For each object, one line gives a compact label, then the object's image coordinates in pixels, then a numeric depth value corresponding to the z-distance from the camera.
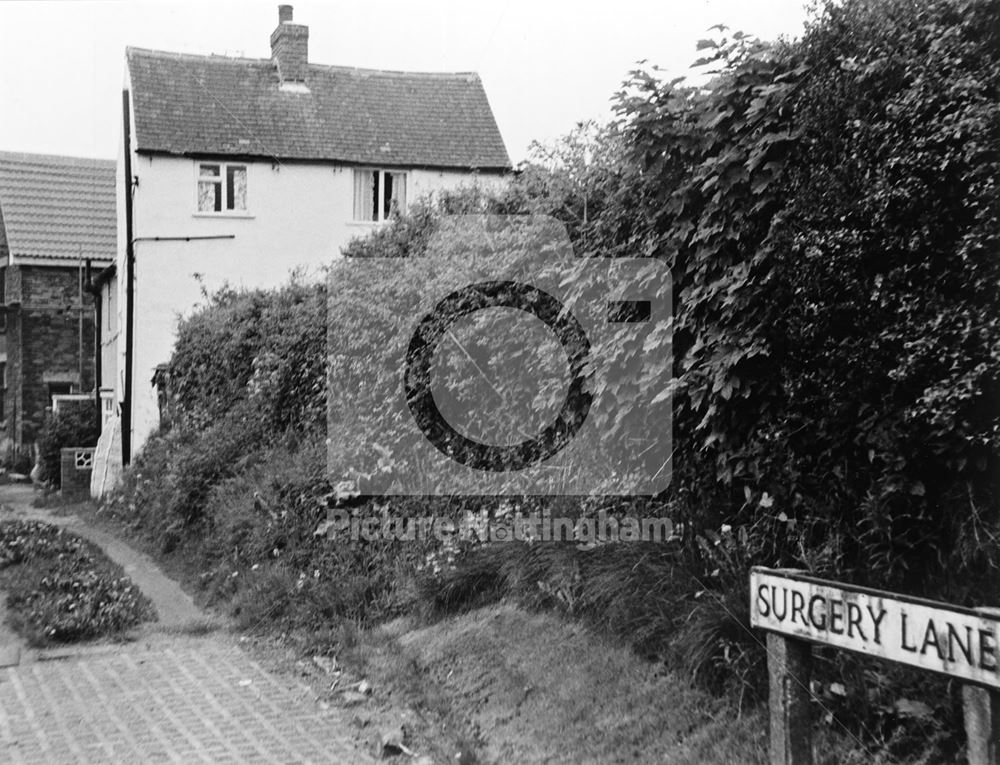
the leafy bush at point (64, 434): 28.73
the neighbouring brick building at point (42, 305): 35.12
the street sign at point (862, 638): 3.59
